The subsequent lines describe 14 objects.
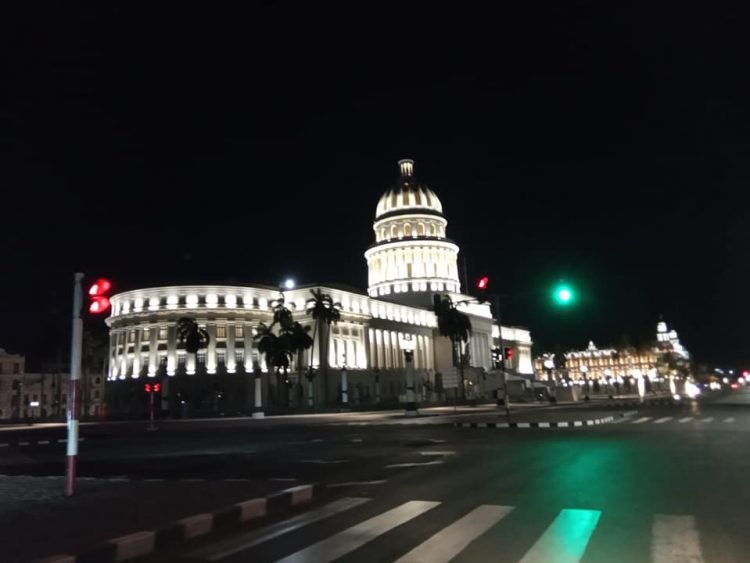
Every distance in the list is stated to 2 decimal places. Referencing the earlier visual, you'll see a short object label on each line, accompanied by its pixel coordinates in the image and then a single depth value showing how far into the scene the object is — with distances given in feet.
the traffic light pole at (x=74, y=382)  36.42
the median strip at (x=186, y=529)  23.90
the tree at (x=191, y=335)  272.51
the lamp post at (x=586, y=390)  303.64
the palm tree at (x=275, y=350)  258.78
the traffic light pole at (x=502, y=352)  119.65
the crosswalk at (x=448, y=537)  23.75
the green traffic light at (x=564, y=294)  85.92
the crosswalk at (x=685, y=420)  96.76
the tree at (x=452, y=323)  321.73
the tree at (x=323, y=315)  287.48
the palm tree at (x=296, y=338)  263.90
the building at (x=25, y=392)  338.34
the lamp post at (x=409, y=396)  152.35
